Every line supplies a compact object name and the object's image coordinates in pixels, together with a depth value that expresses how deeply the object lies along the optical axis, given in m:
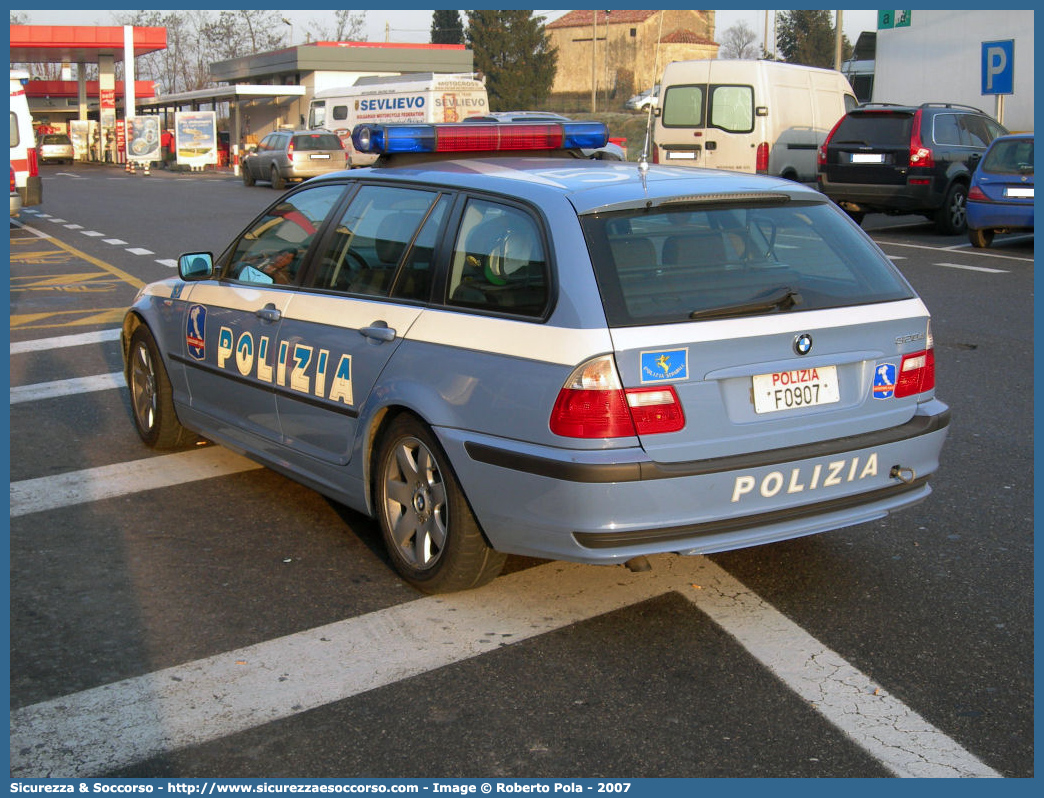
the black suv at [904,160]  18.25
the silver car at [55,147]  60.91
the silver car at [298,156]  33.28
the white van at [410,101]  36.72
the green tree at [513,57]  86.25
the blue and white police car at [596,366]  3.99
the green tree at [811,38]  89.38
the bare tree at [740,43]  105.19
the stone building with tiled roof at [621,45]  106.12
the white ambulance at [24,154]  21.12
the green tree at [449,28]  98.06
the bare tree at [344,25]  98.38
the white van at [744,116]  20.50
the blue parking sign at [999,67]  21.44
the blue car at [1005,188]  15.95
